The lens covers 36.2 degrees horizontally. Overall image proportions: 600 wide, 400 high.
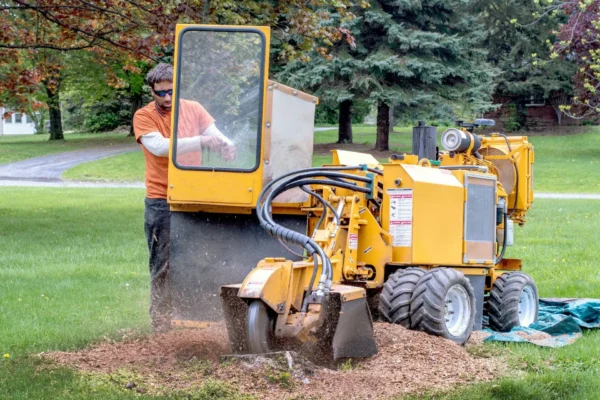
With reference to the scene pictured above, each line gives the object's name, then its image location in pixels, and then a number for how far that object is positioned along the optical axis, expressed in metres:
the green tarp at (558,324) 7.47
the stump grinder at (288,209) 6.65
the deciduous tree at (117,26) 15.48
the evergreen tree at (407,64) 31.64
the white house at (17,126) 81.88
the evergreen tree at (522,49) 43.81
